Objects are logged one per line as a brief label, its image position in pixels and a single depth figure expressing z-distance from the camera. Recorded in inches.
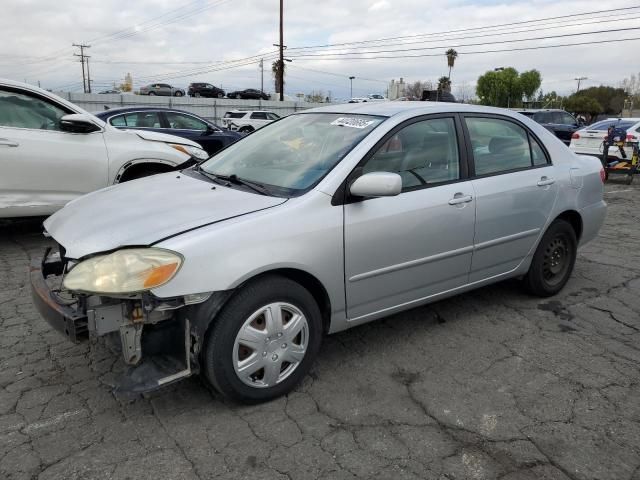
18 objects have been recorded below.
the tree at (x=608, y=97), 2982.3
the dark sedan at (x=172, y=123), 405.1
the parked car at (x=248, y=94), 1788.9
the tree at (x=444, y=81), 2565.0
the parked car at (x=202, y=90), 1862.7
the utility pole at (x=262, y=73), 3180.6
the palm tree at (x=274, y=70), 2592.3
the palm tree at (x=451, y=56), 2925.7
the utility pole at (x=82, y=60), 2935.5
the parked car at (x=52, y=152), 210.1
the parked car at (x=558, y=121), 772.6
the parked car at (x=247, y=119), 987.3
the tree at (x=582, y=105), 2603.3
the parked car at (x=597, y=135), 507.1
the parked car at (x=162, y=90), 1784.0
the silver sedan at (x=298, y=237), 99.7
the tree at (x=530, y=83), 2881.4
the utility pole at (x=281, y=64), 1459.2
